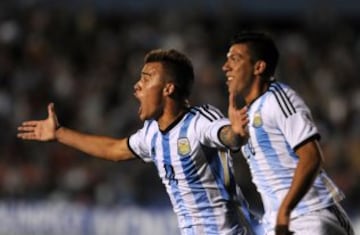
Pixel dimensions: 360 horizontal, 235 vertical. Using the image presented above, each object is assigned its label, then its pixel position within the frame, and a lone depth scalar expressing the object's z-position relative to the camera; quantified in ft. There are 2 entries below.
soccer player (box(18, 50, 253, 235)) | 48.44
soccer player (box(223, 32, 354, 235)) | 45.34
